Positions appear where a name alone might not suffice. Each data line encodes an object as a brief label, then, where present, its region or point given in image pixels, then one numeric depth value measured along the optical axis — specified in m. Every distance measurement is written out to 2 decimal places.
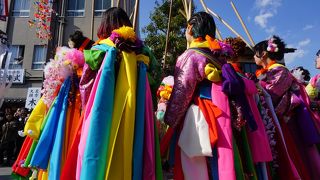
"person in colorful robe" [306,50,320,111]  3.44
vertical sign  13.08
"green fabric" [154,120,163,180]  1.93
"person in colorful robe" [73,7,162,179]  1.80
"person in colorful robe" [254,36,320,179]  2.77
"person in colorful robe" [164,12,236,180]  1.99
